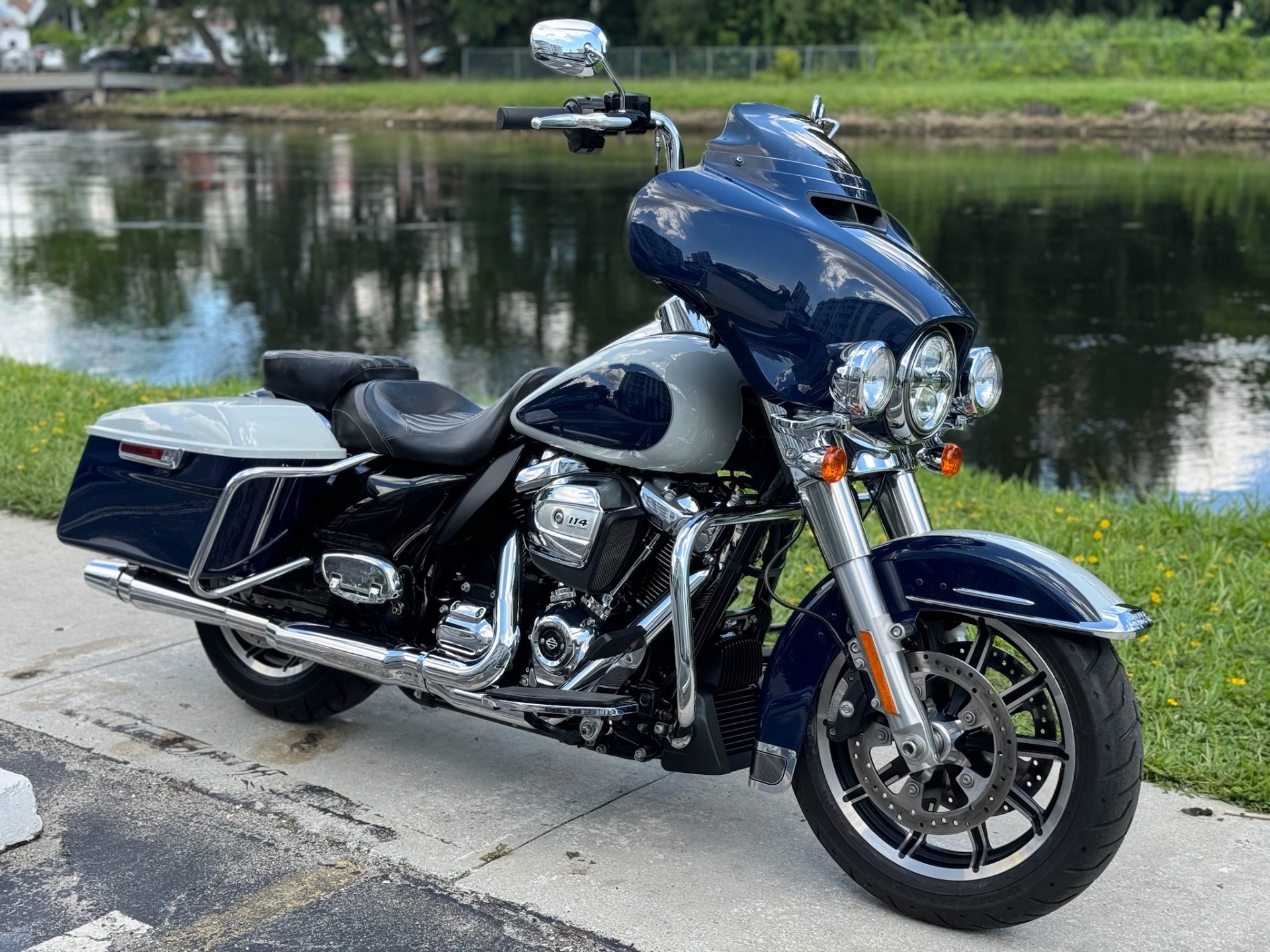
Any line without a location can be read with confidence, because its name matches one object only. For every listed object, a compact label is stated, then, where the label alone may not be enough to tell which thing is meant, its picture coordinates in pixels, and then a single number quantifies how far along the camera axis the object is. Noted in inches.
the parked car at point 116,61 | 2620.6
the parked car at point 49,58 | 2635.3
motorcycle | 126.1
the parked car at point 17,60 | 2625.5
